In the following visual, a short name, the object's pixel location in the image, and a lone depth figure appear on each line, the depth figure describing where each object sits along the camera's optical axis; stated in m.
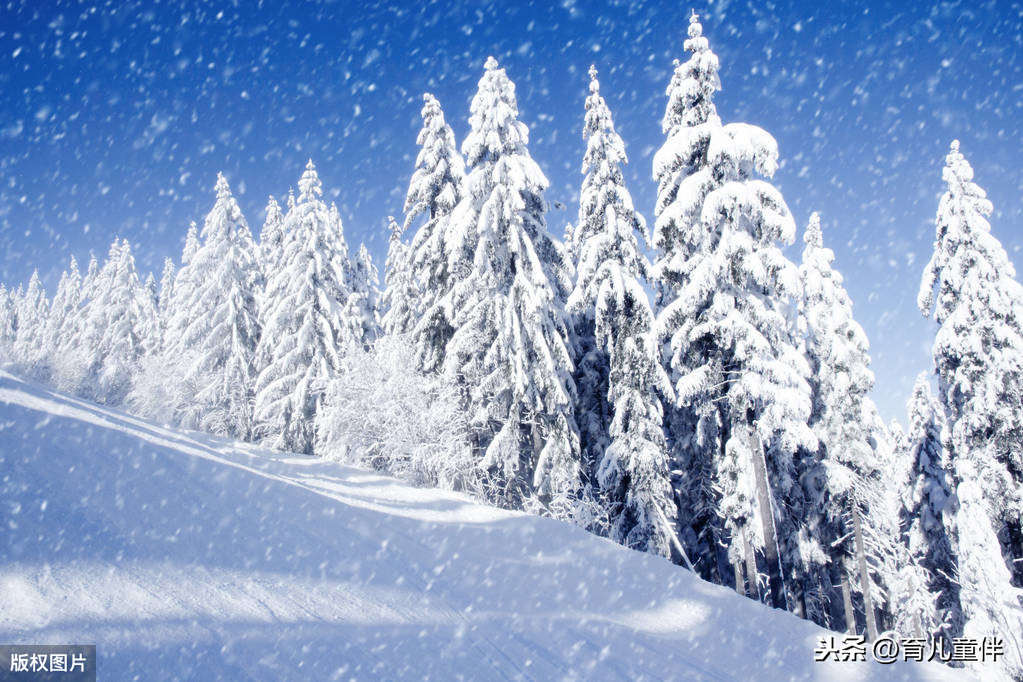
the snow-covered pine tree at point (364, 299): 38.28
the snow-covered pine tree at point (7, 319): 90.31
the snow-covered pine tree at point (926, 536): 23.67
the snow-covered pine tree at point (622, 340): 19.48
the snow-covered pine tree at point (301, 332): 28.95
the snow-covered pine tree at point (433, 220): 22.61
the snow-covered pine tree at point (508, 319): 19.84
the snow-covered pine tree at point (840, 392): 22.53
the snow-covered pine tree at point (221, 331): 32.53
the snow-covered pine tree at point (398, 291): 28.81
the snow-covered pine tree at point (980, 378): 17.45
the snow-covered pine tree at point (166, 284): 67.06
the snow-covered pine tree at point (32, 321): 73.62
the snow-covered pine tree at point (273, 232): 38.06
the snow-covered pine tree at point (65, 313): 63.97
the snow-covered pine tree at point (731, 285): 15.17
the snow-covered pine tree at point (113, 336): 44.00
